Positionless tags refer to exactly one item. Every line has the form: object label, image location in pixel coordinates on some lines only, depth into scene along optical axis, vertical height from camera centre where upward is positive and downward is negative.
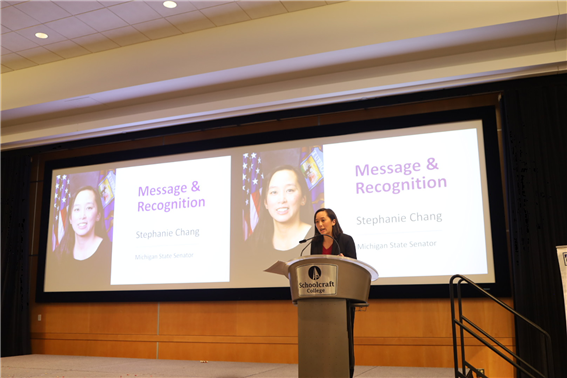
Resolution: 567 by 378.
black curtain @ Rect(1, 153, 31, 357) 6.58 +0.30
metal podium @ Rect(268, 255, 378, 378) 2.41 -0.18
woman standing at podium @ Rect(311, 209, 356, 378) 3.52 +0.26
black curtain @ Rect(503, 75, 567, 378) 4.47 +0.65
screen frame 4.88 +0.93
